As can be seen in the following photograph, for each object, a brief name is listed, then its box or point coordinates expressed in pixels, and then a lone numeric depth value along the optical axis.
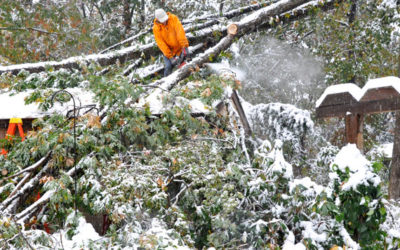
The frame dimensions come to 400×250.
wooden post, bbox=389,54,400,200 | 14.80
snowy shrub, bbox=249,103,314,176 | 18.03
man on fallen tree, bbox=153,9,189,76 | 15.62
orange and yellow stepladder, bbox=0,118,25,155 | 11.73
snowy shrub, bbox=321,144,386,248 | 7.29
